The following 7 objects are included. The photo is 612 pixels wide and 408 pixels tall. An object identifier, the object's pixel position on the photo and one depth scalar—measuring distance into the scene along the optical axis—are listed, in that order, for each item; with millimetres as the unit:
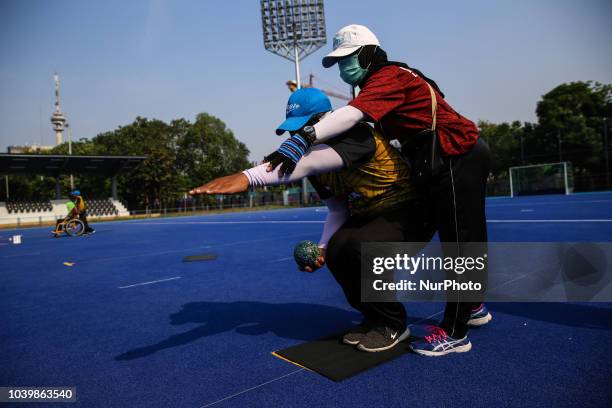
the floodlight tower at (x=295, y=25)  38031
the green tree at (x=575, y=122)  38781
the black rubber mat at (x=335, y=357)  2439
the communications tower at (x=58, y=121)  89000
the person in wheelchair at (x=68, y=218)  16500
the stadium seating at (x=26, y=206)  35031
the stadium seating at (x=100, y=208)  37594
